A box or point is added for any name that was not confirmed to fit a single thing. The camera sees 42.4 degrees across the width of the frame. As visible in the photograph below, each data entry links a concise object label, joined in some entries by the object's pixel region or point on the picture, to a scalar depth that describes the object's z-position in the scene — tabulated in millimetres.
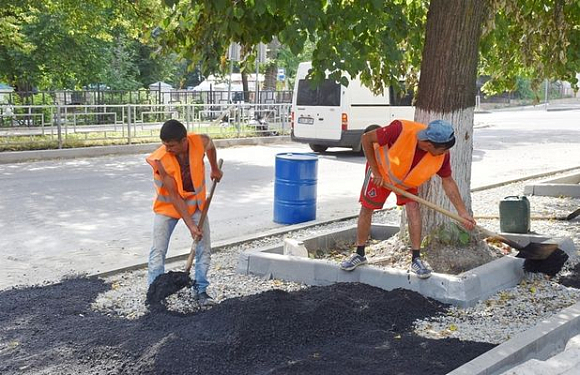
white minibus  17859
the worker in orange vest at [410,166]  5699
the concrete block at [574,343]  4481
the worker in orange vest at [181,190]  5301
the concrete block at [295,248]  6844
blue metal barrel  9102
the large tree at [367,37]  6121
